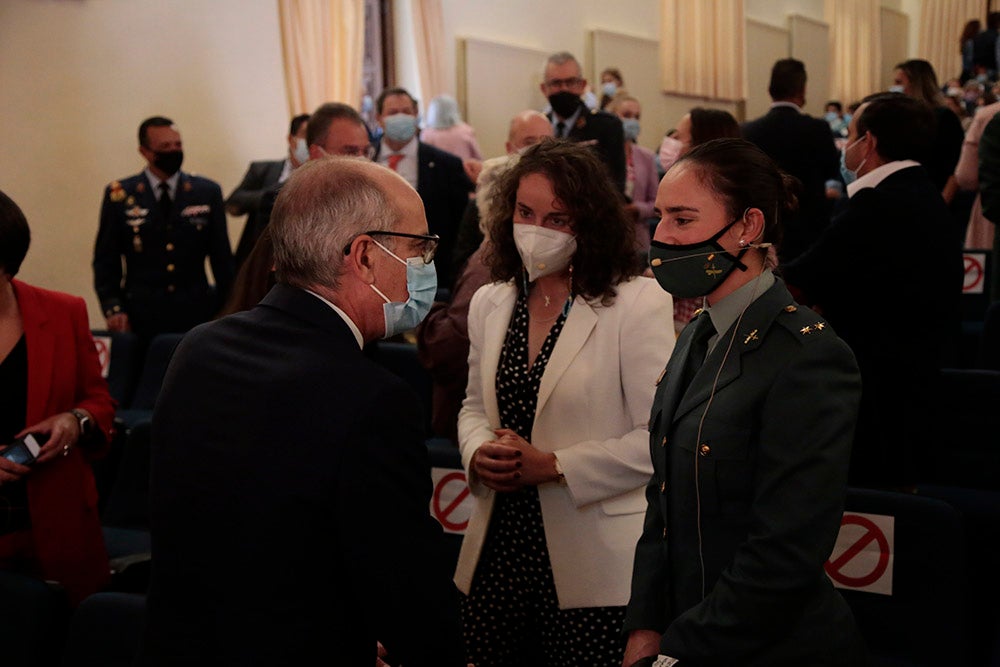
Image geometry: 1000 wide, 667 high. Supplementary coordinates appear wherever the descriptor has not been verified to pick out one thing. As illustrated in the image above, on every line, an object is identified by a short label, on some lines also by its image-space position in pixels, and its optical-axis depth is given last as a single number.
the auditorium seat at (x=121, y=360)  4.87
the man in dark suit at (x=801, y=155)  4.32
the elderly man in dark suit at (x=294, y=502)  1.35
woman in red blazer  2.52
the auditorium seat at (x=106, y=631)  2.02
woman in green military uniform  1.50
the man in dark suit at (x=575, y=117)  4.98
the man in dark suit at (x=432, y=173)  4.99
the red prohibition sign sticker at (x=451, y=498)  2.74
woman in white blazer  2.15
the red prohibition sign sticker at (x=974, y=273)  5.16
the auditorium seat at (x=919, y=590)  2.17
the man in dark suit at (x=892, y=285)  2.85
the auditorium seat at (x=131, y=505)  3.29
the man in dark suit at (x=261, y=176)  5.62
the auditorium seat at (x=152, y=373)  4.66
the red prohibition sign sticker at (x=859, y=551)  2.25
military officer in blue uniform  5.13
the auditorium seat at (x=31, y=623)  2.13
